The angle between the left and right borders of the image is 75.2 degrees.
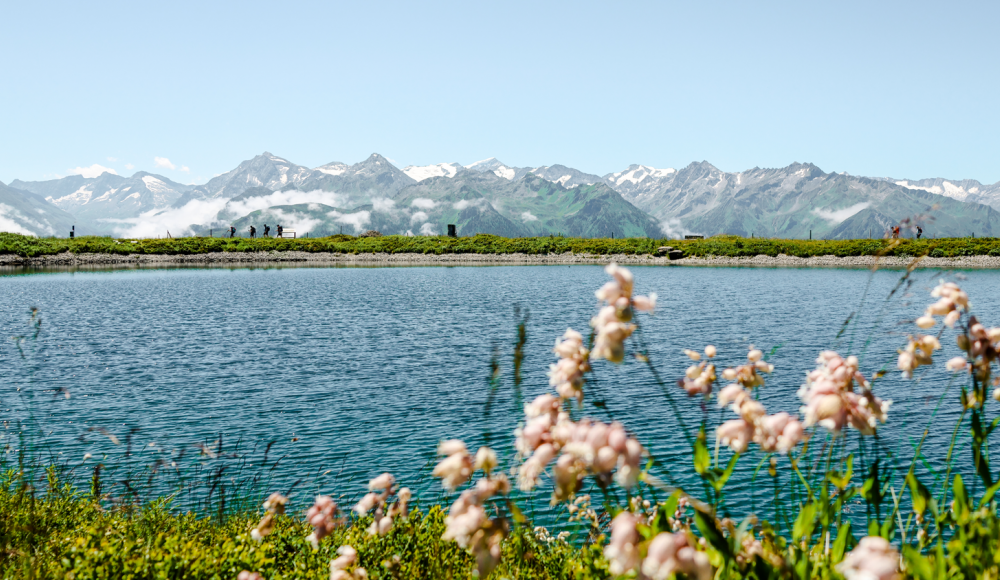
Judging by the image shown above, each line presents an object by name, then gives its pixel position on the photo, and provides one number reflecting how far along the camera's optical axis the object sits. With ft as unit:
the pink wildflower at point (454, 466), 13.48
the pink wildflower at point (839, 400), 14.21
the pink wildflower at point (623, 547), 11.34
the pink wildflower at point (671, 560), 10.82
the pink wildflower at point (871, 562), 10.54
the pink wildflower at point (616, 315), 12.63
